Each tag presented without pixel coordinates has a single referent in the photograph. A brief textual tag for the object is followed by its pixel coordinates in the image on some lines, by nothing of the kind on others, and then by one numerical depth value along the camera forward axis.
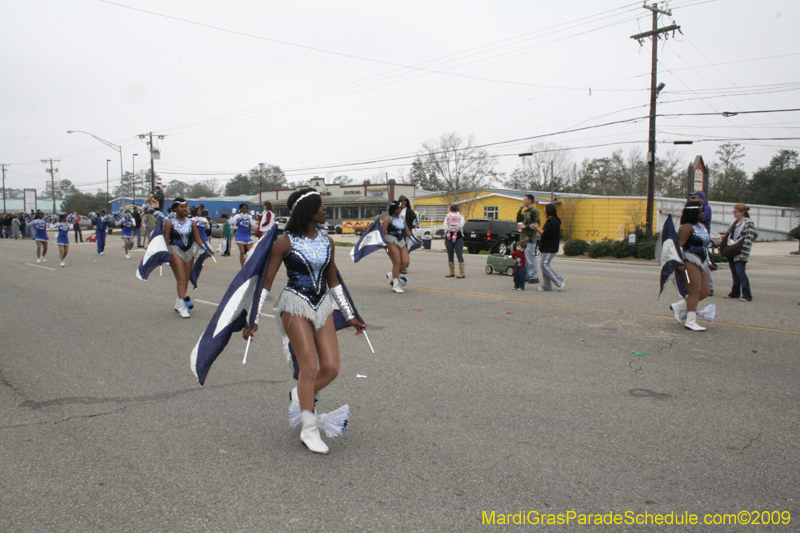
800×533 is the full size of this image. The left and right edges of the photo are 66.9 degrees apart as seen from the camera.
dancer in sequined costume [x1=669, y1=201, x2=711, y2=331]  7.95
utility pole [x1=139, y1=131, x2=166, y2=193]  48.71
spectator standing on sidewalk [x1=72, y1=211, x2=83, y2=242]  36.67
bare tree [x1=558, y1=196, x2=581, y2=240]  45.12
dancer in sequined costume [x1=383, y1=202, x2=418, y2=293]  11.88
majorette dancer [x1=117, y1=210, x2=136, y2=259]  22.97
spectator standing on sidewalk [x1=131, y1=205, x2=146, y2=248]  29.88
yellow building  42.78
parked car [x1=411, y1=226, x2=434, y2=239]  40.22
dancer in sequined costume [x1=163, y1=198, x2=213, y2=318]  9.72
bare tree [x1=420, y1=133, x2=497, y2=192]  73.88
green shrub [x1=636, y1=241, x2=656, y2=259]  23.05
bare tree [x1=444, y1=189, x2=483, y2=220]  52.53
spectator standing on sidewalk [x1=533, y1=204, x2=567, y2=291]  11.76
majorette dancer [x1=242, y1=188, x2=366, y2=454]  4.14
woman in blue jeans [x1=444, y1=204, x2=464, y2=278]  13.87
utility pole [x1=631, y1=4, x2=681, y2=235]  26.08
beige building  67.32
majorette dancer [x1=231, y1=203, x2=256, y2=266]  17.48
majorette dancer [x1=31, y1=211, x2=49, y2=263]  21.04
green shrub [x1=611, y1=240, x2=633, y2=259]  23.65
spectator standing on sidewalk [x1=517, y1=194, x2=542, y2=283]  12.59
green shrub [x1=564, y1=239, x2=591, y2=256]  25.44
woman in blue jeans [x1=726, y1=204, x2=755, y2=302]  10.54
